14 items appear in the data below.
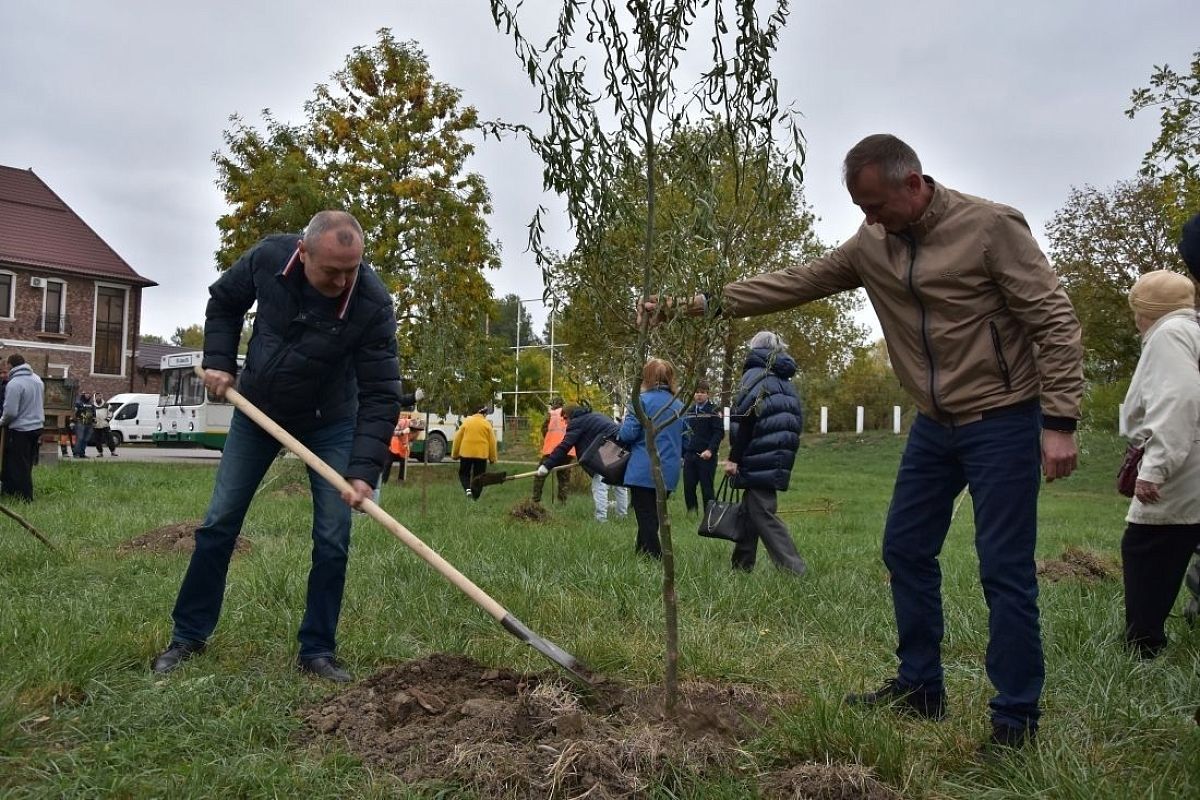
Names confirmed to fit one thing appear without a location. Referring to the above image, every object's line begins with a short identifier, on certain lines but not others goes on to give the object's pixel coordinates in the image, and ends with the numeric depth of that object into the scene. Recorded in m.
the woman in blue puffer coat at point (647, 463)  7.70
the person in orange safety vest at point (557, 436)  15.02
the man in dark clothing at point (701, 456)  12.51
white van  33.53
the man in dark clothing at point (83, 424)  25.69
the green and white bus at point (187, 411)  26.39
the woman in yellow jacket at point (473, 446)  15.19
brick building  39.62
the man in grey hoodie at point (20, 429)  11.58
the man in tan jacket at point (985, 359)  3.30
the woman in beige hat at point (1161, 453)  4.35
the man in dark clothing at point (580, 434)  10.97
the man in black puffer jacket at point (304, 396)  4.33
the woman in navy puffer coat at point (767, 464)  7.07
